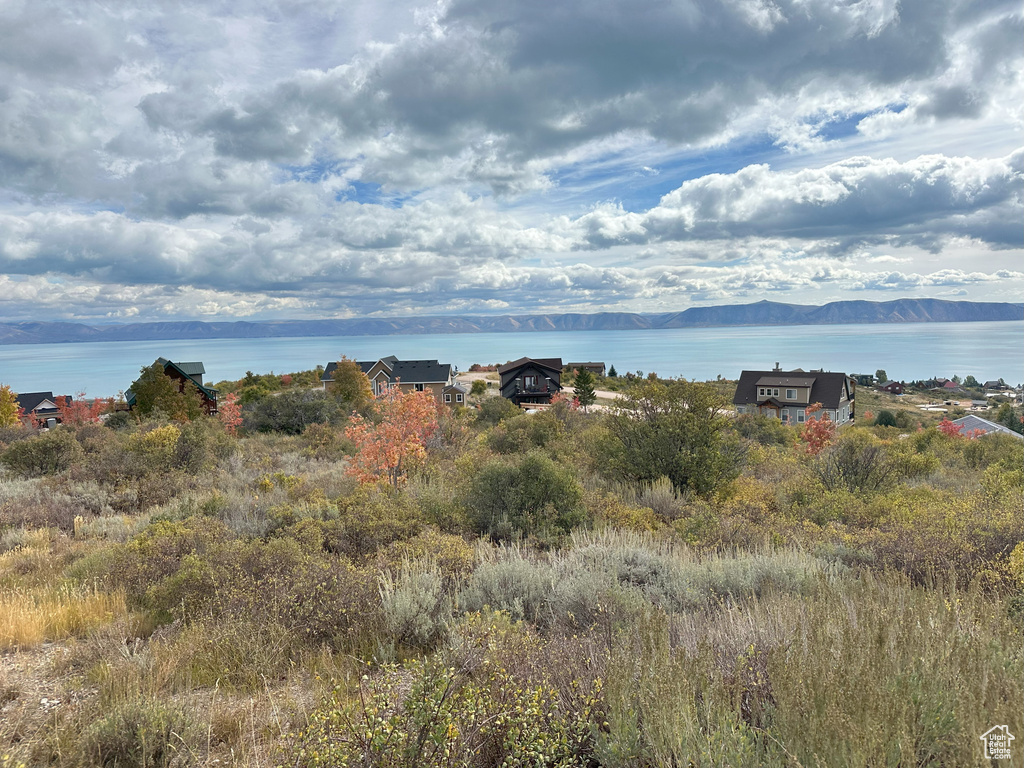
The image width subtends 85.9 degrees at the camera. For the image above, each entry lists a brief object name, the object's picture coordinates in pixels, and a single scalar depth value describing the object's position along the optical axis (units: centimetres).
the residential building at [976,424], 3712
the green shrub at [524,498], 808
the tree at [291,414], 2948
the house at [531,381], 5522
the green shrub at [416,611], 462
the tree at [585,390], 4638
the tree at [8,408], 3544
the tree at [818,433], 2298
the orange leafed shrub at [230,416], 3012
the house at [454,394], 5600
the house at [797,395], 5050
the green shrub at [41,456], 1424
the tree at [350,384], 3853
